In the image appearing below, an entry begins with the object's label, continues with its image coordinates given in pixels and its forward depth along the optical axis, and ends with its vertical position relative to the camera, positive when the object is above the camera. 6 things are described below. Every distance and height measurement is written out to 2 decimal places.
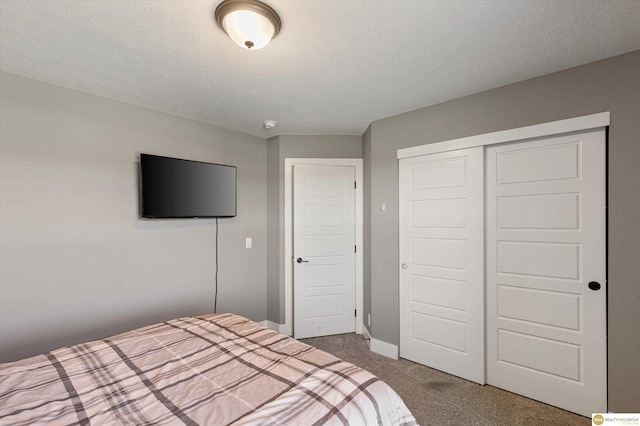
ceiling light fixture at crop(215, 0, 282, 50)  1.42 +0.96
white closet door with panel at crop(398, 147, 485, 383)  2.51 -0.47
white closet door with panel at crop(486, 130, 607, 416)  2.02 -0.44
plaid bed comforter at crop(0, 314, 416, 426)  1.08 -0.75
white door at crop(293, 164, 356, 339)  3.54 -0.47
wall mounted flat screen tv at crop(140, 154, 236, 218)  2.58 +0.22
